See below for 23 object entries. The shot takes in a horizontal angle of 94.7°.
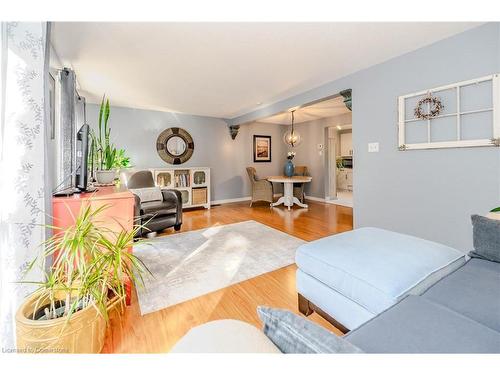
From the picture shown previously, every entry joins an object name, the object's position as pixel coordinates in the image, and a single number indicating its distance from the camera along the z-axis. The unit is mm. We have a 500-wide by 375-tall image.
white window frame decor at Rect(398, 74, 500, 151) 1873
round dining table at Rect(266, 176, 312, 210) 5203
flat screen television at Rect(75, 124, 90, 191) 1801
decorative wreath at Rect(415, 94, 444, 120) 2199
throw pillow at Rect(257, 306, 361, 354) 452
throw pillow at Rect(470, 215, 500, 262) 1277
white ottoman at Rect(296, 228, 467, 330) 1074
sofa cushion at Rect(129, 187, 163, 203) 3211
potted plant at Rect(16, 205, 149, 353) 1009
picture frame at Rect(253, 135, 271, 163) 6473
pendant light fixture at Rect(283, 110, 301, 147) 5325
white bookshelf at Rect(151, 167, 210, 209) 4866
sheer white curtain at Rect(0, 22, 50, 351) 1110
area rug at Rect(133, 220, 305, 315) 1879
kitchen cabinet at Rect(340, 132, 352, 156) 8047
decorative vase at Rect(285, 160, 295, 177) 5699
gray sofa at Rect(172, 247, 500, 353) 549
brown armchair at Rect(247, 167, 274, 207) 5438
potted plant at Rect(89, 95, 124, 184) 2480
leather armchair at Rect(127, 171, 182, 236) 3123
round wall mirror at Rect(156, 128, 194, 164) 5062
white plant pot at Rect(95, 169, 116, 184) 2467
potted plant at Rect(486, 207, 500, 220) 1434
